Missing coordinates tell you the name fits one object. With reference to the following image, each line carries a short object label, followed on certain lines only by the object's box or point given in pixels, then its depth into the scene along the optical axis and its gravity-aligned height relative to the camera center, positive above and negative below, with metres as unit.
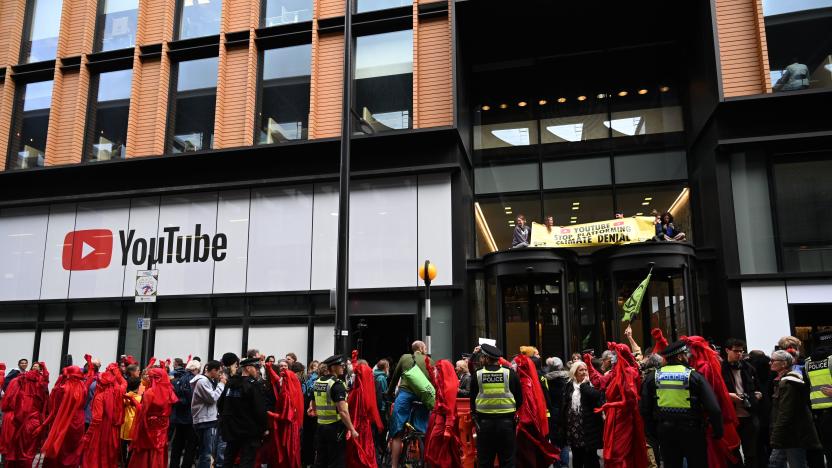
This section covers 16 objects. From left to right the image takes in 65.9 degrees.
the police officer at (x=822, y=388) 7.57 -0.53
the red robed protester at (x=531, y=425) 8.85 -1.12
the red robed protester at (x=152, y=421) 9.62 -1.16
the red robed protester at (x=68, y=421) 10.20 -1.22
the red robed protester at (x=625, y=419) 8.52 -1.00
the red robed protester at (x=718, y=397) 7.83 -0.65
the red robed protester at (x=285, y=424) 9.29 -1.16
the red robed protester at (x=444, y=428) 9.34 -1.22
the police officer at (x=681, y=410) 6.98 -0.73
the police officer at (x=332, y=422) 8.36 -1.02
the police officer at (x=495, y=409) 8.05 -0.82
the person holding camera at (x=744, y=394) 8.48 -0.67
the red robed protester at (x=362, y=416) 9.02 -1.03
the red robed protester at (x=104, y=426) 10.04 -1.29
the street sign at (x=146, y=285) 13.52 +1.21
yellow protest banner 17.81 +3.10
